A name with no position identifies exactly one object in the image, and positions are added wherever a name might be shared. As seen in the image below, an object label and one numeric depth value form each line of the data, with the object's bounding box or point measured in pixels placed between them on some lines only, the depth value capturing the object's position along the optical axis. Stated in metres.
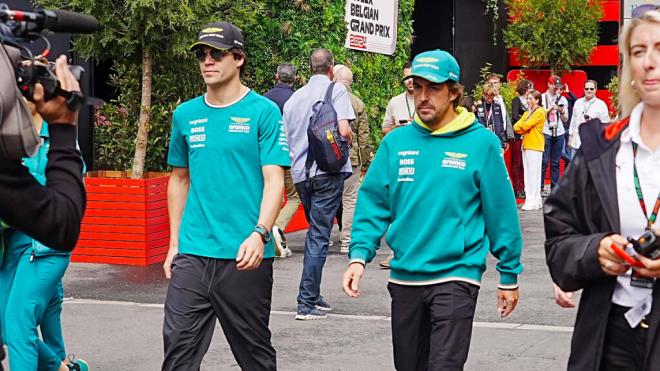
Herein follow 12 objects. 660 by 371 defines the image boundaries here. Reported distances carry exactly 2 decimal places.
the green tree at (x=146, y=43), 11.39
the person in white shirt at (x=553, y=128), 19.98
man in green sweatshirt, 5.48
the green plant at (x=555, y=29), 25.48
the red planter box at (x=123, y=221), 11.71
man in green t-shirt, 5.93
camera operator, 3.31
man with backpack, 9.42
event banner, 15.96
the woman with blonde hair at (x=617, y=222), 3.93
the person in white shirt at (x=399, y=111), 12.00
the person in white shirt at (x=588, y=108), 20.03
